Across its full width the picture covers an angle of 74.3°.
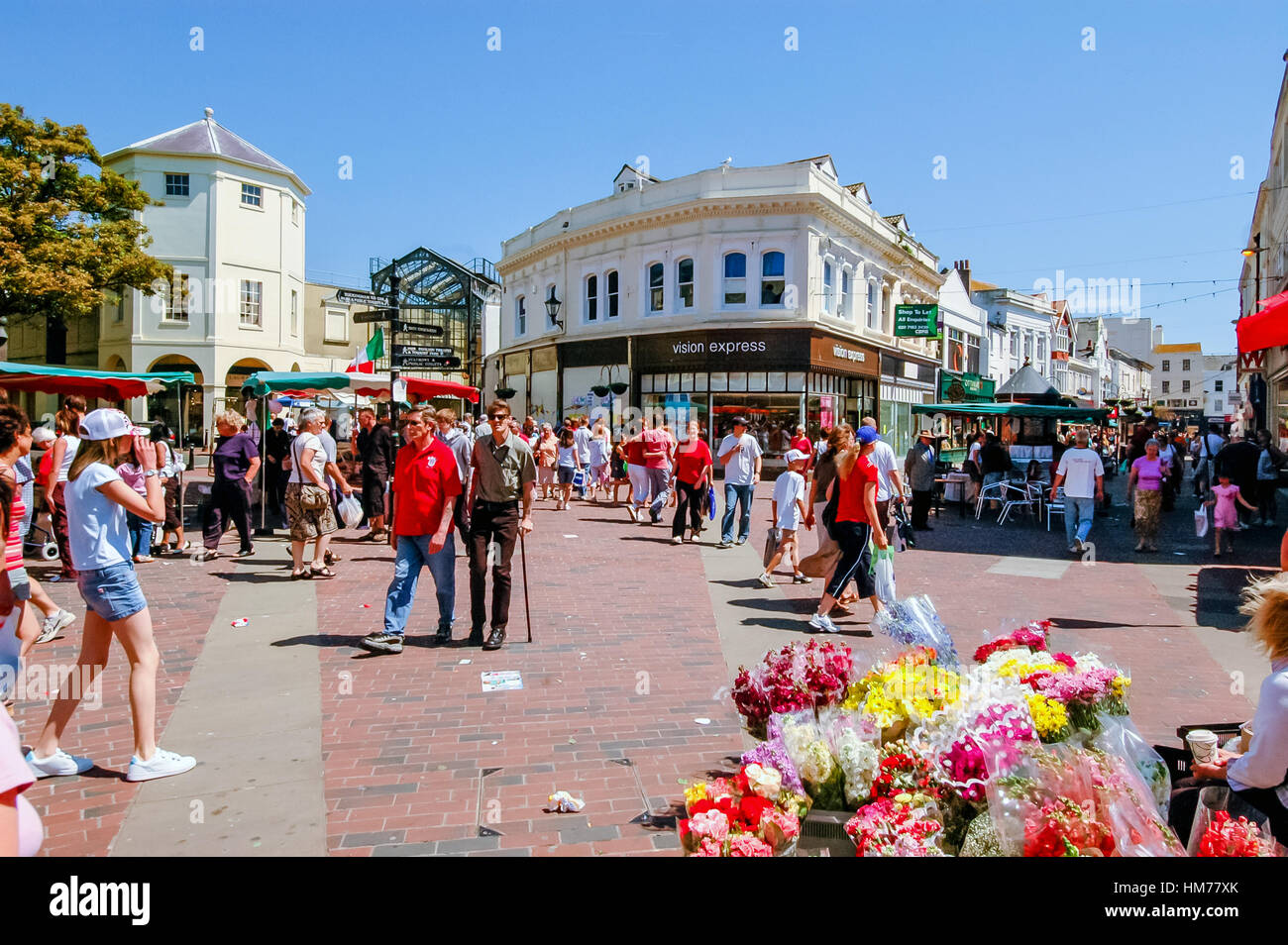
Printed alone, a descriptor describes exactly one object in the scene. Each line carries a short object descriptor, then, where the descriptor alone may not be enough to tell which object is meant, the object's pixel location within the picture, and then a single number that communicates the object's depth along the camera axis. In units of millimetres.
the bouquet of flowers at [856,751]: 2941
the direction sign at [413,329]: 17938
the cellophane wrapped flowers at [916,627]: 4242
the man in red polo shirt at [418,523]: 6371
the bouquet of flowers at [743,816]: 2551
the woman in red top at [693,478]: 12503
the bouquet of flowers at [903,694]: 3131
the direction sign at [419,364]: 19436
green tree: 26953
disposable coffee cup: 3014
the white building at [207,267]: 34812
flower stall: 2396
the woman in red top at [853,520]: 7320
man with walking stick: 6645
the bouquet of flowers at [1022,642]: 3830
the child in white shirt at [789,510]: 9422
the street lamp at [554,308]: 32219
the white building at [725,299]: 27938
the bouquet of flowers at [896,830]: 2543
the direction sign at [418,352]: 18789
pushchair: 10423
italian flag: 17625
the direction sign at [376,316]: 14867
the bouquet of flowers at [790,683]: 3578
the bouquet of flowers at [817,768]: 2994
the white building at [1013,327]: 51375
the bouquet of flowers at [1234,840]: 2268
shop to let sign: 31797
